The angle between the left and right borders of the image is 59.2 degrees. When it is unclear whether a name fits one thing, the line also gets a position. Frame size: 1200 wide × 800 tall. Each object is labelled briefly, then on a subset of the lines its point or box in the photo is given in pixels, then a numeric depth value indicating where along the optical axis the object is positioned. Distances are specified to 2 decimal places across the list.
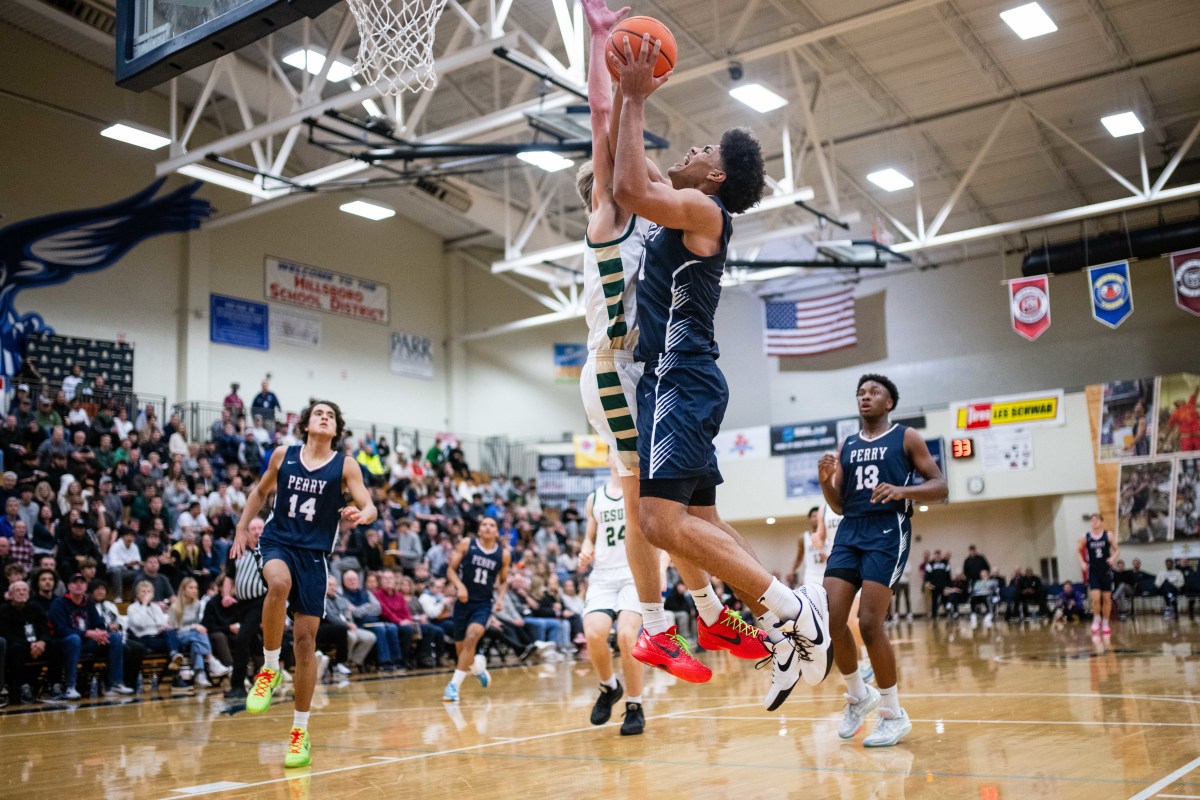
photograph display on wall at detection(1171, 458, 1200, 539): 23.59
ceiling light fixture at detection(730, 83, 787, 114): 16.72
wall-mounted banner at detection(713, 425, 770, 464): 28.97
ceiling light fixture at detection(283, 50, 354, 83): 17.39
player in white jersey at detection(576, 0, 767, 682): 4.36
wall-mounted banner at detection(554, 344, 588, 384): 30.94
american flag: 27.31
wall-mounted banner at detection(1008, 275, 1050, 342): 21.97
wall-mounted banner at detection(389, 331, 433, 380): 27.53
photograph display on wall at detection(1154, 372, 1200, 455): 23.70
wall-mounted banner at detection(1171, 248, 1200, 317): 20.64
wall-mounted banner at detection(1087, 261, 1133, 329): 21.19
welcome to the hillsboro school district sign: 24.36
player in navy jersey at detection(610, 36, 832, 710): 4.12
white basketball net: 8.03
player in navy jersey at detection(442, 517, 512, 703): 11.02
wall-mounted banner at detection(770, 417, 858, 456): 27.67
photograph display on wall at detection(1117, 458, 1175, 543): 23.94
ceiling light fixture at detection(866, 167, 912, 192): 22.36
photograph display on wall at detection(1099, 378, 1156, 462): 24.22
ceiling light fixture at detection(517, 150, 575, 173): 15.96
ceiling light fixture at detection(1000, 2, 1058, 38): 16.19
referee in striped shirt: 10.91
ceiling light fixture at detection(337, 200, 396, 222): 19.39
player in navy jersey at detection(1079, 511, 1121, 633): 16.12
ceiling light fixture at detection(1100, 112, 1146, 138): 19.31
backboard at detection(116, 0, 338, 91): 5.82
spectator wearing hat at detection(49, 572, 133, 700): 11.40
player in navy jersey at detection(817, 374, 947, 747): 6.04
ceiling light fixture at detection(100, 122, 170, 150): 15.92
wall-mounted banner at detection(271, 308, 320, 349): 24.33
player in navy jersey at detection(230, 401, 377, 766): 6.20
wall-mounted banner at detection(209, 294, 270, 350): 22.91
